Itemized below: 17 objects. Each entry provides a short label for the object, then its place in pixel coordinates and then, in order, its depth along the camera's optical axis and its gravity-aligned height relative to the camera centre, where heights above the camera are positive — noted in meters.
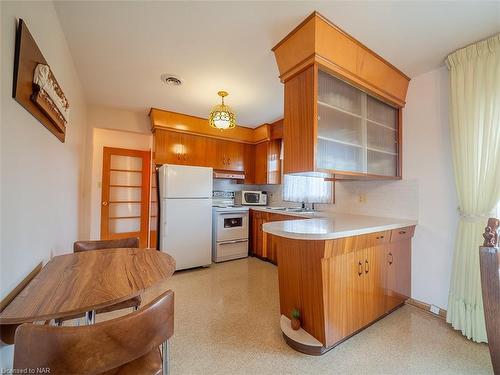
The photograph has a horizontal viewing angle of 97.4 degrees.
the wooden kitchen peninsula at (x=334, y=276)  1.57 -0.66
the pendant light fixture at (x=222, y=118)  2.57 +0.88
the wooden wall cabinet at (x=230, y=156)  4.04 +0.71
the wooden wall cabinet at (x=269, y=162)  4.01 +0.58
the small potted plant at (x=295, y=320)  1.70 -0.98
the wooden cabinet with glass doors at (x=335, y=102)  1.67 +0.83
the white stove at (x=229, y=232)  3.65 -0.67
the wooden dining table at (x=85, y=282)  0.78 -0.42
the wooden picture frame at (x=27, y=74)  0.98 +0.55
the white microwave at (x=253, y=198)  4.31 -0.10
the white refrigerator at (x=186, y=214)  3.21 -0.32
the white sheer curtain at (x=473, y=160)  1.73 +0.28
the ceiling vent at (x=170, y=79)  2.40 +1.27
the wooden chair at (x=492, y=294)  0.73 -0.34
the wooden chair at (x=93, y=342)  0.61 -0.46
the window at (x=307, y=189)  3.27 +0.07
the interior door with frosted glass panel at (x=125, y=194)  4.41 -0.04
